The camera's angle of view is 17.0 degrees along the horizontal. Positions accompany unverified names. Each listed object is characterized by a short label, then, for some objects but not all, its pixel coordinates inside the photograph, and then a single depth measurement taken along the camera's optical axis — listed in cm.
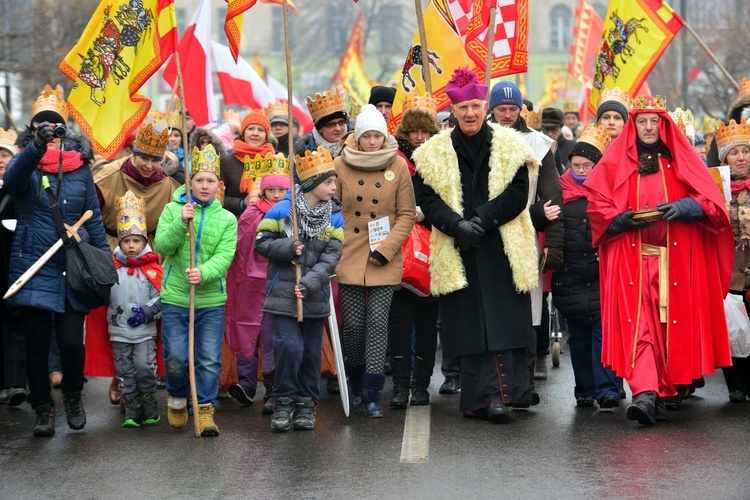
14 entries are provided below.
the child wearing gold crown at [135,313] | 1621
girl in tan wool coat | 1637
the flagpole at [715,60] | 2101
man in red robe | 1596
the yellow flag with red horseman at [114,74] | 1773
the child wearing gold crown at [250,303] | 1750
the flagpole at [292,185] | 1548
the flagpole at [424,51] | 1891
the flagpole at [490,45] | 1862
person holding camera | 1547
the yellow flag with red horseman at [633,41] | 2299
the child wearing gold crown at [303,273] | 1558
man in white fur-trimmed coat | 1606
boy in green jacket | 1556
